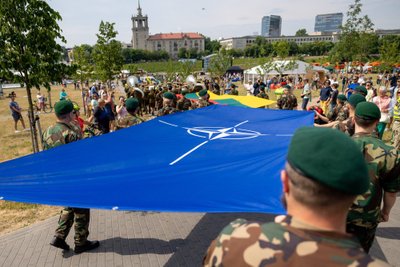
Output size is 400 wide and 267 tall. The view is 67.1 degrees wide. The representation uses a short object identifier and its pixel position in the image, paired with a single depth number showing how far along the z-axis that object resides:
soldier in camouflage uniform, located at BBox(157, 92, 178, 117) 7.62
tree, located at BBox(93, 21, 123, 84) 19.64
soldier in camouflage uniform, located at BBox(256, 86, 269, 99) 13.31
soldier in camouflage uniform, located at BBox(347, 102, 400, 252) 2.96
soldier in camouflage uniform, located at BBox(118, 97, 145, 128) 6.05
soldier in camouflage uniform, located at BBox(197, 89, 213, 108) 9.71
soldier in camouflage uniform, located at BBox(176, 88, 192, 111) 9.67
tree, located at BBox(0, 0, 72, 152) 7.72
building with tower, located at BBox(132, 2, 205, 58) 156.00
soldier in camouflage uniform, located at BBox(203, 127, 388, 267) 1.22
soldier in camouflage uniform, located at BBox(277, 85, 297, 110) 9.91
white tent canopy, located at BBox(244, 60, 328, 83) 33.40
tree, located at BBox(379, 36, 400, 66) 30.91
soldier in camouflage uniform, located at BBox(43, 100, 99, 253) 4.50
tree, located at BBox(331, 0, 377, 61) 31.27
